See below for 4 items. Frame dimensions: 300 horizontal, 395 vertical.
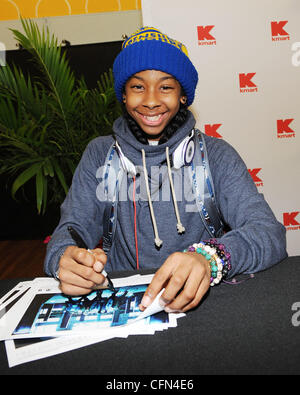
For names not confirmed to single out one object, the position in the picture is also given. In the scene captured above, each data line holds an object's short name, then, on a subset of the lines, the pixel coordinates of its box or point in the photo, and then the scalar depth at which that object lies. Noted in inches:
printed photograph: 29.0
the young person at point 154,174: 46.3
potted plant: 89.0
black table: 23.2
